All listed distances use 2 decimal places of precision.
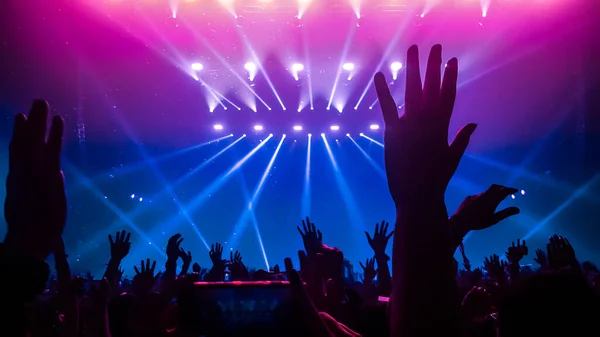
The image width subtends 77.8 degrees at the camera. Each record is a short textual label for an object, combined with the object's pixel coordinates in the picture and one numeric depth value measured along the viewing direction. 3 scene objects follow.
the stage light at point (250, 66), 10.30
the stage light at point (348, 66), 10.44
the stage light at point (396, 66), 10.55
